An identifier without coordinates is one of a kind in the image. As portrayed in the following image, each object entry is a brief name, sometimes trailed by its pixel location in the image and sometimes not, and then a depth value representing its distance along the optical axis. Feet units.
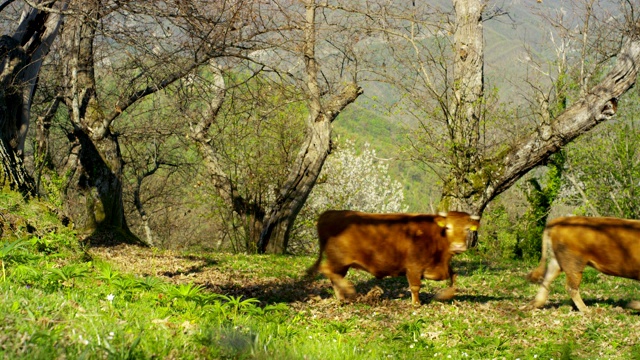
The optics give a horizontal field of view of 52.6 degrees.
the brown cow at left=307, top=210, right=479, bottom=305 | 34.91
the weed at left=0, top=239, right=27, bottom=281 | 22.32
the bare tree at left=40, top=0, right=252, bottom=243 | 41.81
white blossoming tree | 135.32
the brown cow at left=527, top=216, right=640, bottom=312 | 33.22
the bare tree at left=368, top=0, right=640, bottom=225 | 65.10
